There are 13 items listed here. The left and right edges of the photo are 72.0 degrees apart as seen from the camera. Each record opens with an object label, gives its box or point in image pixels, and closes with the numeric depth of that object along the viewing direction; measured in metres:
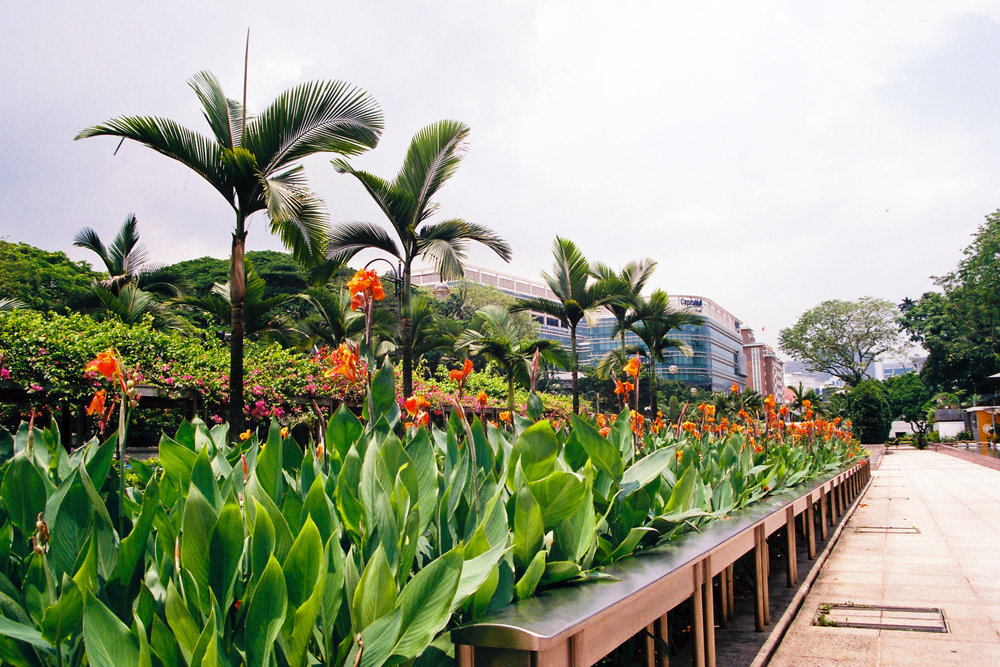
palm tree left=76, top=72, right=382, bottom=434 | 7.23
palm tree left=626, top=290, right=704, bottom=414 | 17.58
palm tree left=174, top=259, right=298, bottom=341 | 11.35
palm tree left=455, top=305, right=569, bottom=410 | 15.76
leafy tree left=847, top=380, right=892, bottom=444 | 32.81
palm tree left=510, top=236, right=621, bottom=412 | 15.20
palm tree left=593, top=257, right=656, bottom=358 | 15.38
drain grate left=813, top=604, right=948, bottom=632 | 3.01
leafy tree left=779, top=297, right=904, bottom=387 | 40.22
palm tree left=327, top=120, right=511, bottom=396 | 9.99
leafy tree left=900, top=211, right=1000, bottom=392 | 28.23
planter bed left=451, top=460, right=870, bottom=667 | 1.05
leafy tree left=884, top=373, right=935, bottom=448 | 40.84
